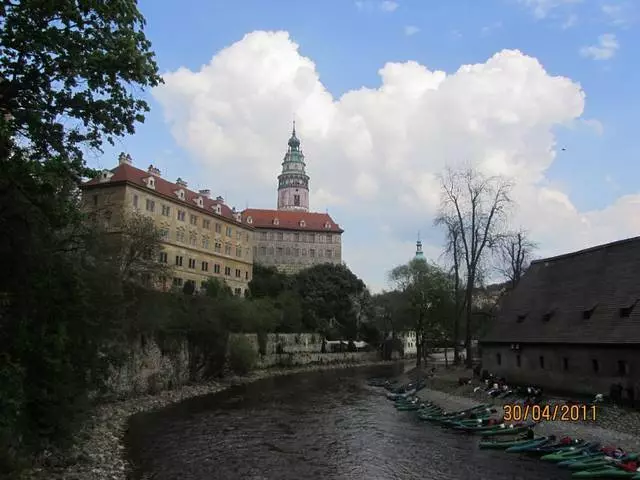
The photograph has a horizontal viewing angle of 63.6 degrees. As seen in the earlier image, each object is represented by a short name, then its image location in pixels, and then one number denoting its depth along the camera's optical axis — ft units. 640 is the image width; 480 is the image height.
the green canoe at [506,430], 68.27
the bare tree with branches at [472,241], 126.62
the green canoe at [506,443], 62.08
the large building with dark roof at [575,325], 75.61
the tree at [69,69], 34.60
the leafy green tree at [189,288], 173.65
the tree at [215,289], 178.57
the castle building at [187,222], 174.19
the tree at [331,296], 241.35
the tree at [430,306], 171.94
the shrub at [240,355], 150.10
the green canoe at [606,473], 49.10
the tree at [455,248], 133.59
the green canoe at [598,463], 51.90
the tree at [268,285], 245.65
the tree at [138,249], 109.70
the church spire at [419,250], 410.60
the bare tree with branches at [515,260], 144.97
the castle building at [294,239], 331.98
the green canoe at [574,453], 55.62
